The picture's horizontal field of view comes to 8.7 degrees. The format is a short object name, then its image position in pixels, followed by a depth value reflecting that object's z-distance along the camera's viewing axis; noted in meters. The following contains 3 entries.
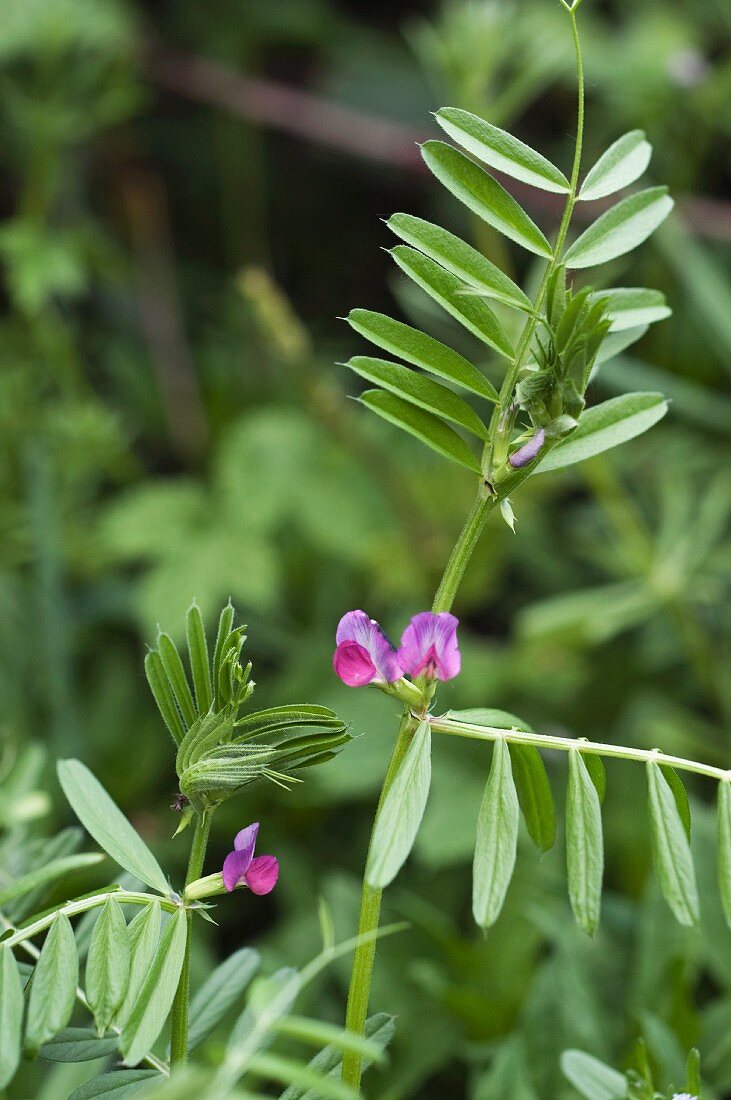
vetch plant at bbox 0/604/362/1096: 0.68
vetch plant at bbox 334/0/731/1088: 0.69
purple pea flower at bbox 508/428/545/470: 0.69
